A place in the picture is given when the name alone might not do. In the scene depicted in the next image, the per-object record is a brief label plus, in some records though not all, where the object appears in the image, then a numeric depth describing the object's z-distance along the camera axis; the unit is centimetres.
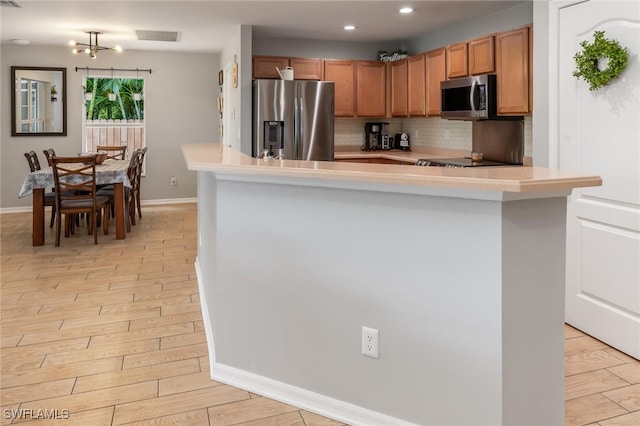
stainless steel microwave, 465
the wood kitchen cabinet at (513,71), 427
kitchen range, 469
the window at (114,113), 784
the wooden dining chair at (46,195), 548
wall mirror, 746
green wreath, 272
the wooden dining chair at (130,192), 603
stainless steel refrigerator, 578
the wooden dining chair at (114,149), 735
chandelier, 621
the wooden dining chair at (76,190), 523
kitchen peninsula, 166
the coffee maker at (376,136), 684
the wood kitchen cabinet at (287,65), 612
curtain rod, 769
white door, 274
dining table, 532
